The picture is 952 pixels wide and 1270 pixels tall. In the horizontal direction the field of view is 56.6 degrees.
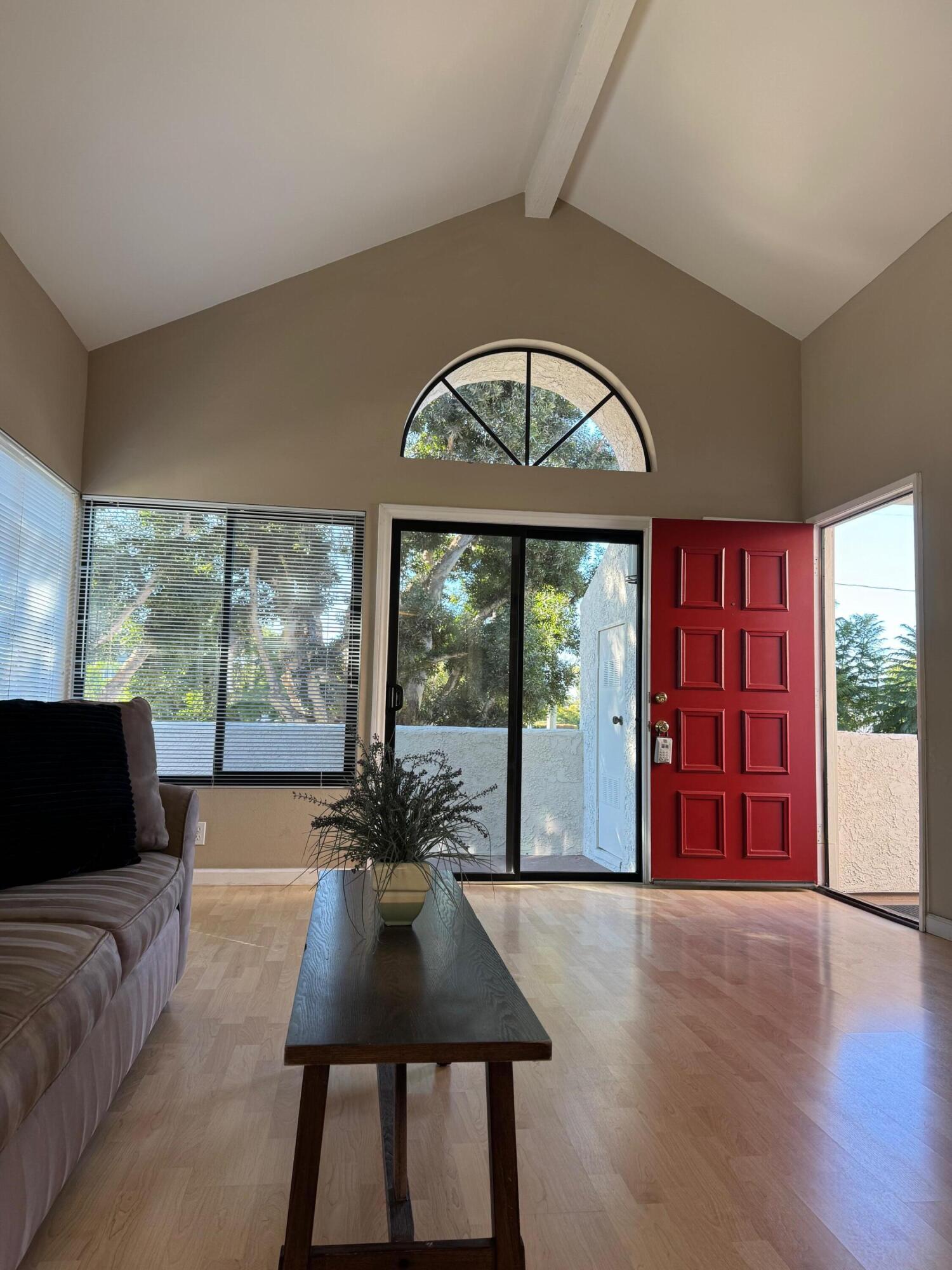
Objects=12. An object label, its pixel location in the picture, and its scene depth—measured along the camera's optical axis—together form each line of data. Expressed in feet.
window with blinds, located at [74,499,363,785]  15.71
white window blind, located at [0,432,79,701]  12.91
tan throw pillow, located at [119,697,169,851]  9.29
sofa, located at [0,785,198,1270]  4.54
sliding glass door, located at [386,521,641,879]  16.84
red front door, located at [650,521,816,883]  16.75
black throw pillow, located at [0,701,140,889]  7.66
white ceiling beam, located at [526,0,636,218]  12.44
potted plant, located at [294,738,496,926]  6.39
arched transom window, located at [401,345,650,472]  17.20
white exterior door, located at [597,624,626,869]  17.22
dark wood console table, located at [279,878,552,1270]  4.22
